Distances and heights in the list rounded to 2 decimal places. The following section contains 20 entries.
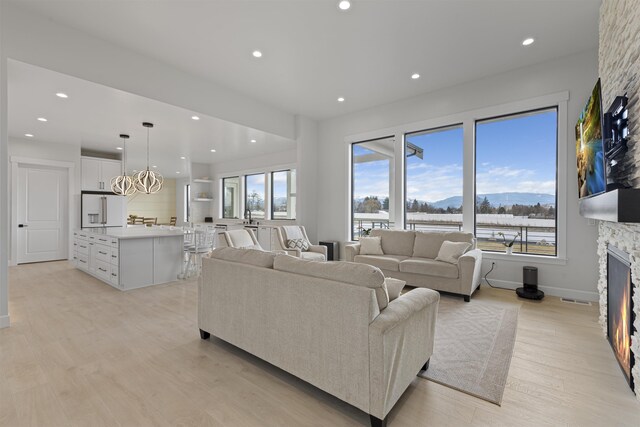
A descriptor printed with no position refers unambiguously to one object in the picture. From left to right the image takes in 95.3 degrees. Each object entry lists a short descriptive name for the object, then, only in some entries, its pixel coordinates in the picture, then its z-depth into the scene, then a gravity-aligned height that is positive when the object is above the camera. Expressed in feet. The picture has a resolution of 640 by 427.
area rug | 6.86 -3.96
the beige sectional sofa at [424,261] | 13.09 -2.40
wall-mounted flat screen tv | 7.66 +1.93
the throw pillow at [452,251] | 13.74 -1.81
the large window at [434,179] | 17.03 +2.10
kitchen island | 14.75 -2.35
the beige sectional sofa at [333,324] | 5.34 -2.36
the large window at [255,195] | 29.19 +1.88
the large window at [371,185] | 19.92 +1.97
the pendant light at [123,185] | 20.30 +2.00
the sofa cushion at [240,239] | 15.76 -1.42
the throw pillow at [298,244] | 17.52 -1.88
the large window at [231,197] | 31.47 +1.76
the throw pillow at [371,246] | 16.88 -1.91
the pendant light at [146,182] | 18.40 +2.04
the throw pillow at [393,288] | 6.48 -1.68
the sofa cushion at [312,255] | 16.48 -2.43
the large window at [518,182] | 14.29 +1.63
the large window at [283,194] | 26.78 +1.76
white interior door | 20.99 -0.01
